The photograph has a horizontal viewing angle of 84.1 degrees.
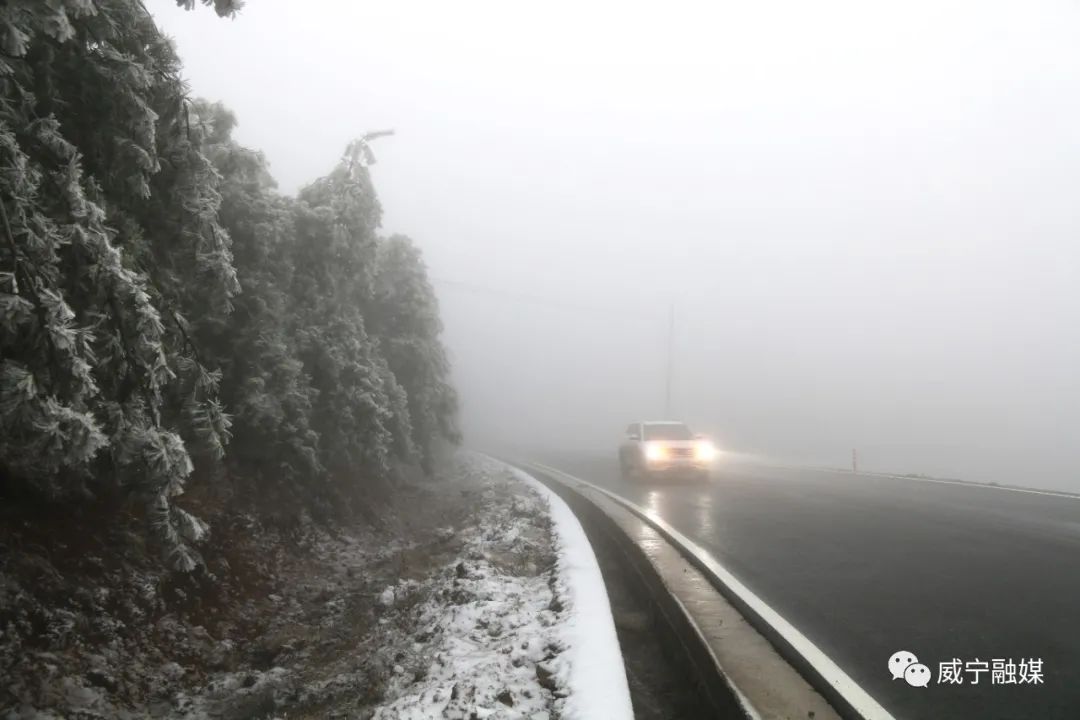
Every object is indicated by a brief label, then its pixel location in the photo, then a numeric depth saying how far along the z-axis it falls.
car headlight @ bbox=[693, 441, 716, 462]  16.17
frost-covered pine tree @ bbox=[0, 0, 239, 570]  4.00
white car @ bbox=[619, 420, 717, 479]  16.12
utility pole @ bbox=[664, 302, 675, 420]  40.90
